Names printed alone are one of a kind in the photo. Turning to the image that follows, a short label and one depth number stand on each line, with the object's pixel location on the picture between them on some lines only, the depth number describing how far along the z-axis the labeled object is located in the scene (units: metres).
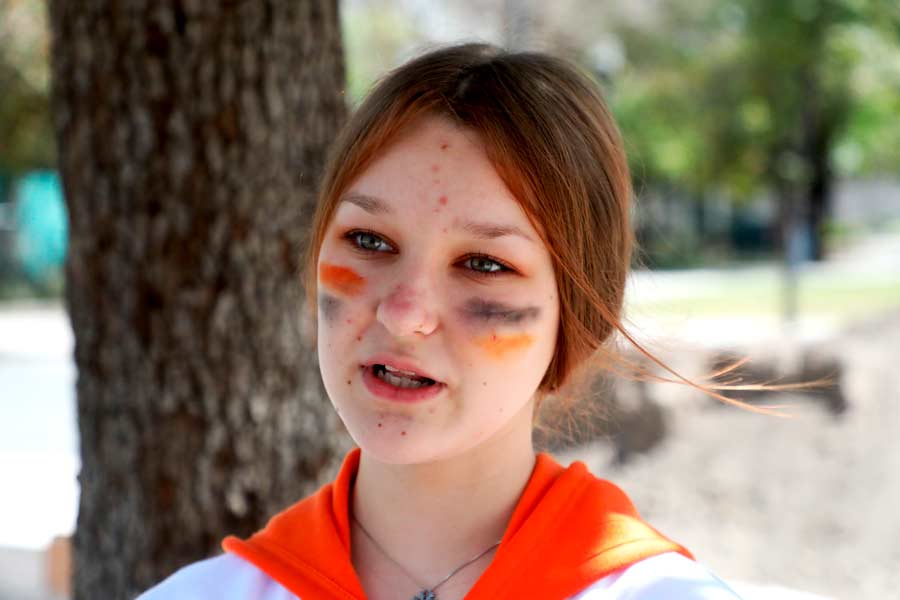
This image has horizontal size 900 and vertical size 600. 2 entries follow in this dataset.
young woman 1.49
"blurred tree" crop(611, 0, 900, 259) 12.16
